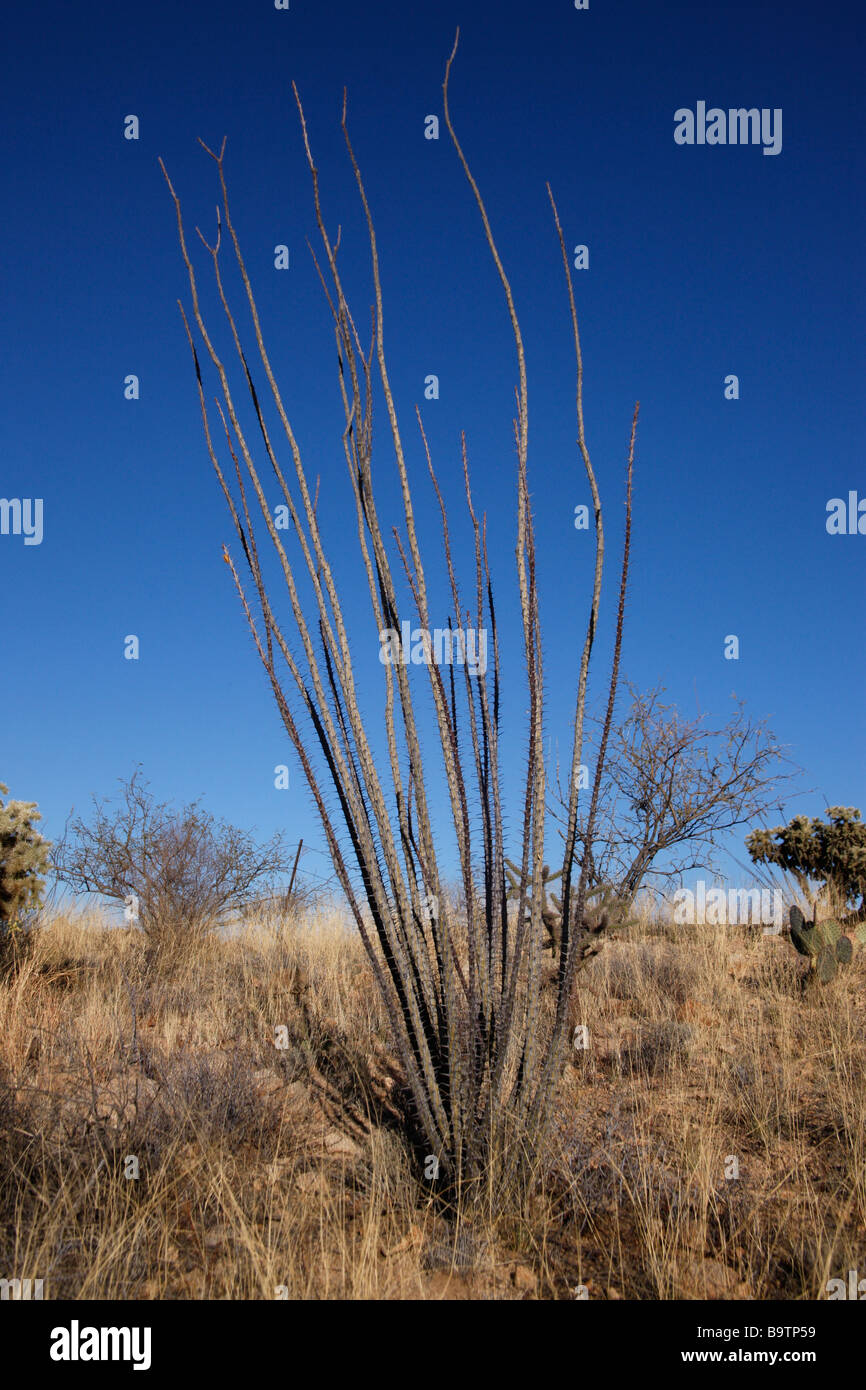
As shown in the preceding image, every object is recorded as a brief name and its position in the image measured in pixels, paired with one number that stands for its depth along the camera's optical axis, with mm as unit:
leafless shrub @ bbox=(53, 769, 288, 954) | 10000
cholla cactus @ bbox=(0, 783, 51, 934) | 7812
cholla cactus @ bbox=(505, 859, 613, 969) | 6043
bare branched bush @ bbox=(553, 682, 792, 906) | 8383
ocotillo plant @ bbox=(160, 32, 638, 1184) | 3625
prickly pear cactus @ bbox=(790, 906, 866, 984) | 6434
